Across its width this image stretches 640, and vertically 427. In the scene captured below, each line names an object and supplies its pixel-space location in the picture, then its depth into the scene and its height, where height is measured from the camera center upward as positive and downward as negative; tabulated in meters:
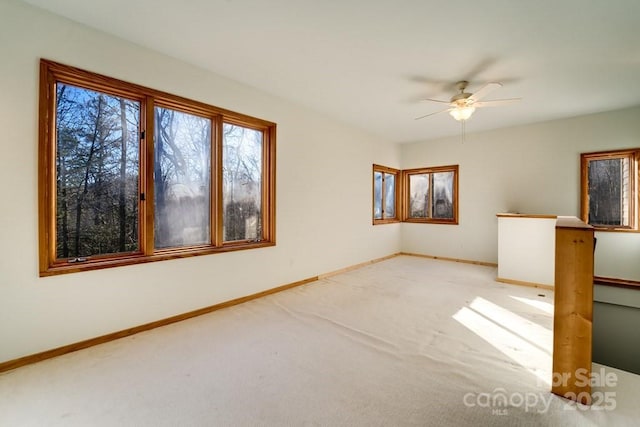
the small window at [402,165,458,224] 6.18 +0.37
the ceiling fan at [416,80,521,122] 3.35 +1.37
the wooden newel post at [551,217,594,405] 1.69 -0.66
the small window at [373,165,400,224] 6.16 +0.38
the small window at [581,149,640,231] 4.31 +0.34
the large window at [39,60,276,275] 2.28 +0.37
